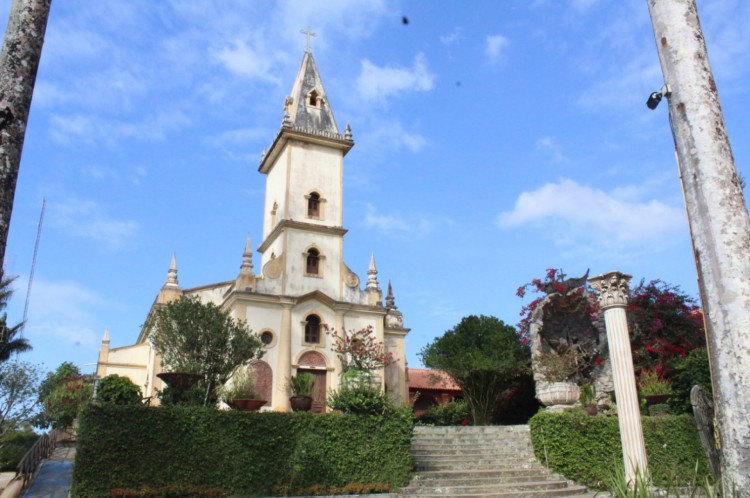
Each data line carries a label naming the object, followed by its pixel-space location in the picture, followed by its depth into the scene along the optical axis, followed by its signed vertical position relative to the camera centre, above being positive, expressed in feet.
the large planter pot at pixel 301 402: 59.52 +2.39
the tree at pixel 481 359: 86.74 +9.54
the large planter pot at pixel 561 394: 60.44 +2.84
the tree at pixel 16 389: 95.55 +6.54
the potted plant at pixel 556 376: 60.64 +5.12
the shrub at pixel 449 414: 90.94 +1.68
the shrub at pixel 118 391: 52.65 +3.36
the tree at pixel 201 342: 59.31 +8.10
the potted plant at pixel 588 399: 58.13 +2.39
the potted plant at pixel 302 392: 59.57 +3.51
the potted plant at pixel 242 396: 53.42 +2.87
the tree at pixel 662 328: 72.38 +10.90
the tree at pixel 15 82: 17.56 +9.99
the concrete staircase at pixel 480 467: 50.65 -3.51
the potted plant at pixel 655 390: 57.31 +2.91
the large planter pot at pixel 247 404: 53.21 +2.06
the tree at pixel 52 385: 127.77 +11.03
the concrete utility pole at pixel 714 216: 19.04 +6.54
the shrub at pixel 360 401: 55.01 +2.25
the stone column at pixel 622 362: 41.32 +4.05
